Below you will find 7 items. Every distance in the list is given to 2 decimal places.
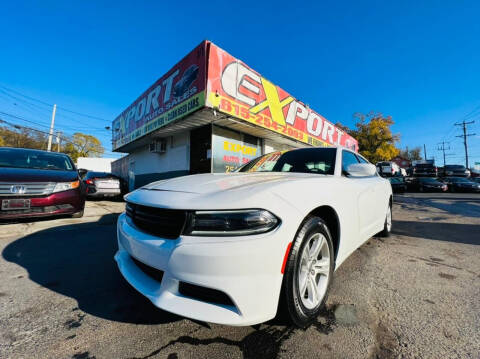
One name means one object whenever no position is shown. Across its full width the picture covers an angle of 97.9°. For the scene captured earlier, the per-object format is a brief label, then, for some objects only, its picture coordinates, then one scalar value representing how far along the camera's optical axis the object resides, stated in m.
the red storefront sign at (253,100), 6.07
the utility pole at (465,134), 39.25
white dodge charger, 1.11
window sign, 7.78
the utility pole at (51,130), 24.97
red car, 3.26
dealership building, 6.20
